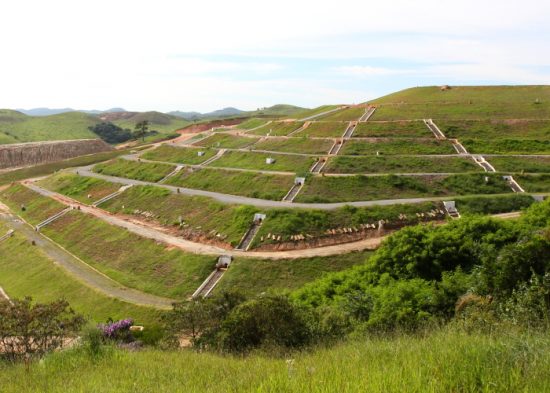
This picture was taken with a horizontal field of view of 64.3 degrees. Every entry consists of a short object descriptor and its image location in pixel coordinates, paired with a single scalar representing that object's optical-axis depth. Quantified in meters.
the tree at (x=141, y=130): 107.81
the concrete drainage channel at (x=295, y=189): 39.78
